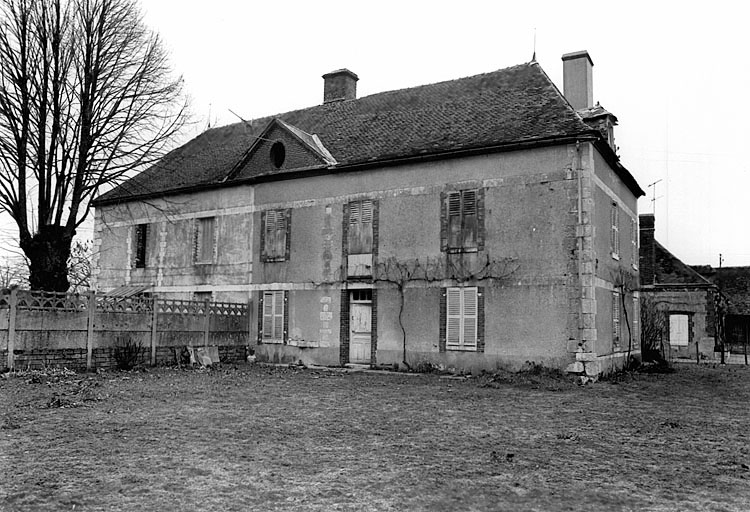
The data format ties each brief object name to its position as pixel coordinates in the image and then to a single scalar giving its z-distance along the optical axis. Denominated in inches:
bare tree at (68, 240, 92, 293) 1656.0
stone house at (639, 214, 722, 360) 1050.1
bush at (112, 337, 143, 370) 649.0
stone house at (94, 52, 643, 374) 633.6
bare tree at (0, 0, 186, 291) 705.6
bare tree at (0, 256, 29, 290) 1610.5
